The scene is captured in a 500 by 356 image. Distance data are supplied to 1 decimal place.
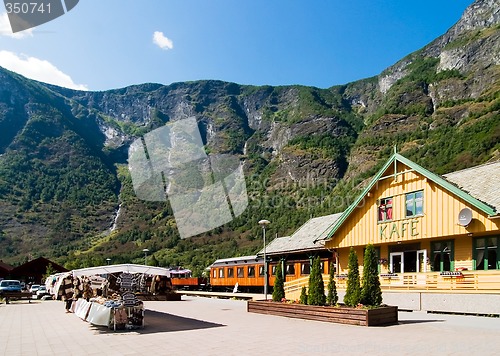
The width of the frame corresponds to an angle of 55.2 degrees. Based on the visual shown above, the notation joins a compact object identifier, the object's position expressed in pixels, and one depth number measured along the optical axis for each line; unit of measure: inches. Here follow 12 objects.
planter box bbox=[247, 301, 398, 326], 510.6
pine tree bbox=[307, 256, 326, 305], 598.5
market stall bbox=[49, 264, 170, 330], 516.4
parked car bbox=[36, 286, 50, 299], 1411.9
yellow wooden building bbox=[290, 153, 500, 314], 660.1
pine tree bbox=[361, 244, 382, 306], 543.2
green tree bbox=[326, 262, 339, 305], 590.9
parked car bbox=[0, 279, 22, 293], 1395.3
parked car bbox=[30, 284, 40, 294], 1624.1
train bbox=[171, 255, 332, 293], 1073.5
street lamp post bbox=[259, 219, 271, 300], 851.4
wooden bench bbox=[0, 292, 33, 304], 1145.3
